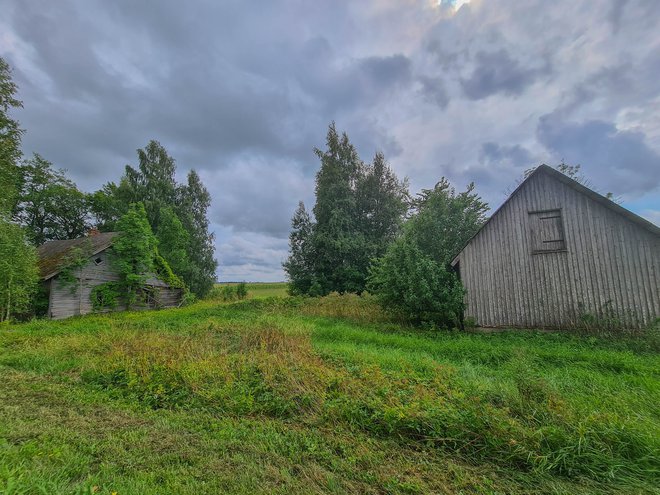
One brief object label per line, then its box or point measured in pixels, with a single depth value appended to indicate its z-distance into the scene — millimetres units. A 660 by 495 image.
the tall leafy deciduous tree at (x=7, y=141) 17906
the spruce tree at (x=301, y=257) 29734
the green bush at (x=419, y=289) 11461
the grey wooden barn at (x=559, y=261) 9938
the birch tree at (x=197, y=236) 31875
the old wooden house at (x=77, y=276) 18516
